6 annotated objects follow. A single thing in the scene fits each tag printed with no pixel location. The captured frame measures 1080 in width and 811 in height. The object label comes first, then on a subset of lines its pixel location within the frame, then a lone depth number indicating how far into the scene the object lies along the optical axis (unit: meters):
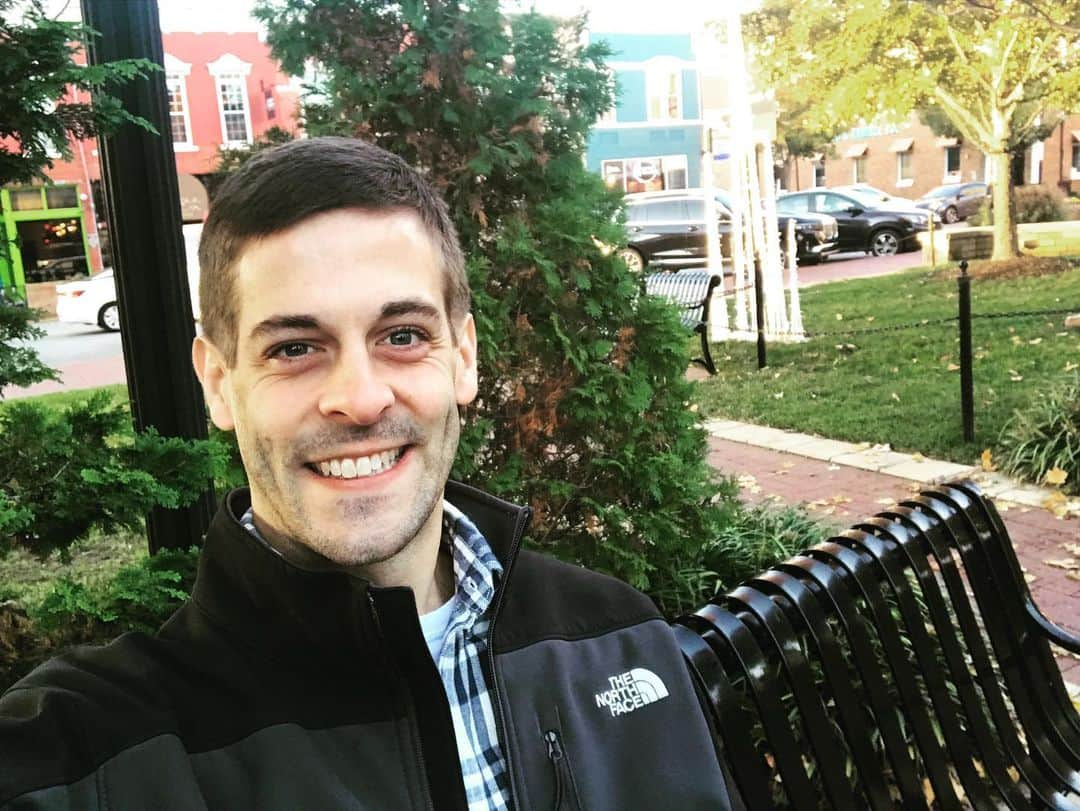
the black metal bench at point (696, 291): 10.03
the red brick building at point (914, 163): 38.00
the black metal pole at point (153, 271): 2.61
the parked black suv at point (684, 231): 21.62
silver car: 28.69
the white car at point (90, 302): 6.04
